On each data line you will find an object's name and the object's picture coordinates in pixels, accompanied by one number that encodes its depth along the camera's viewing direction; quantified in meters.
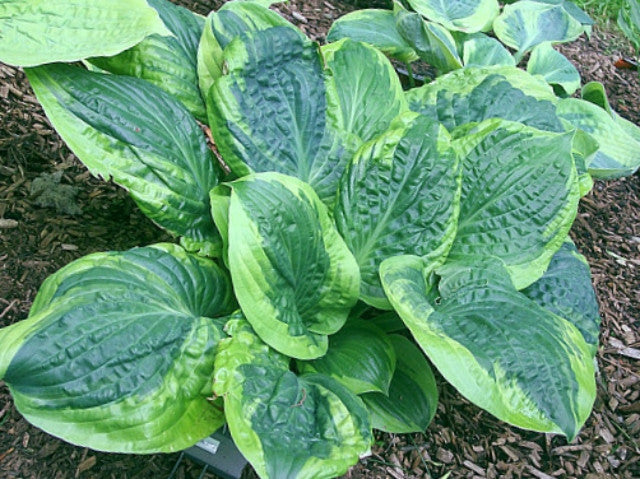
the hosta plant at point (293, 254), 0.90
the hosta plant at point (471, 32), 1.92
